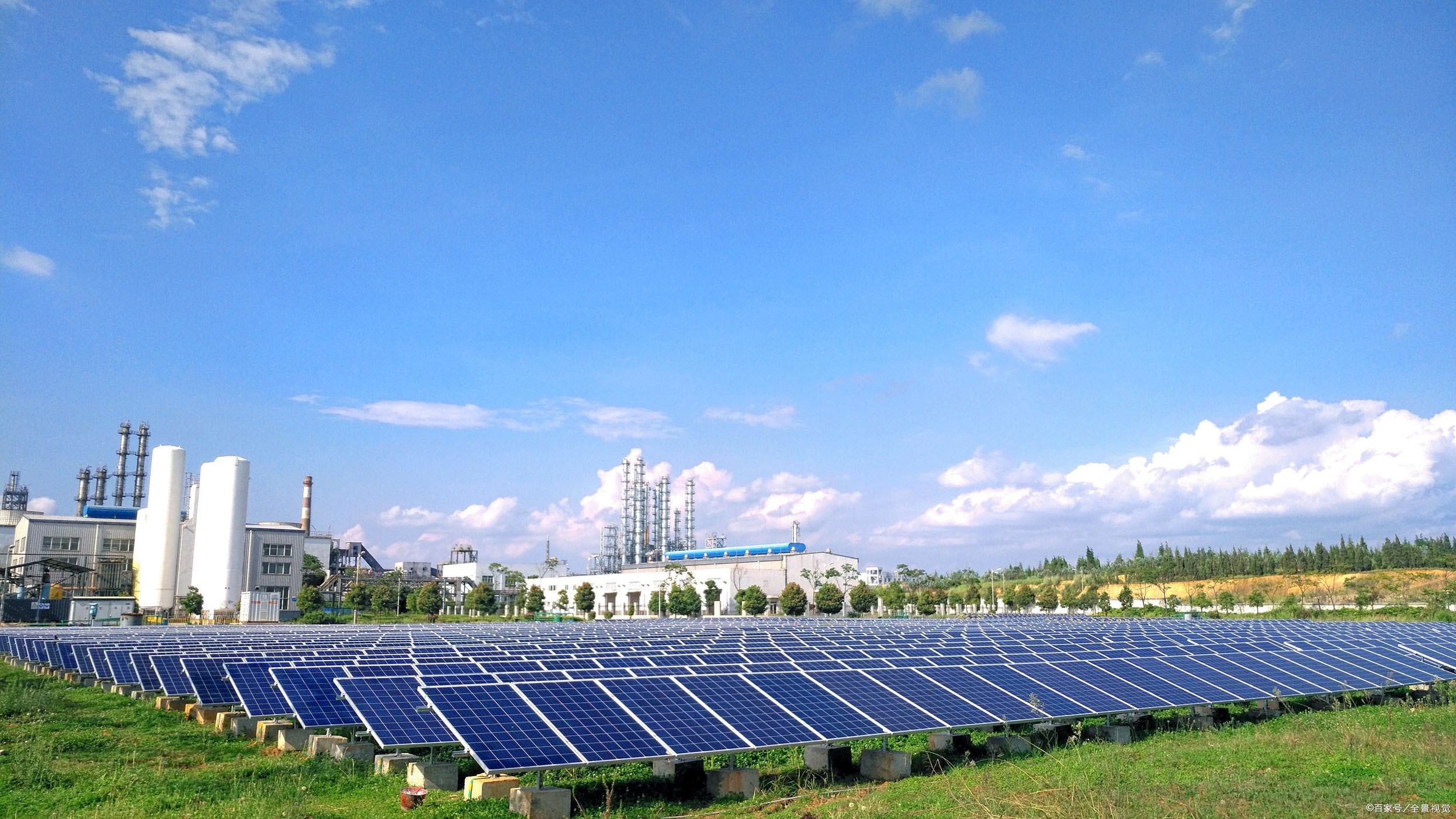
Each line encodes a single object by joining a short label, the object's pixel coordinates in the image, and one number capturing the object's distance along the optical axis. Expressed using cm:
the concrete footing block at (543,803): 1090
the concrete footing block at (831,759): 1378
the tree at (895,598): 9550
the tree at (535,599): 9944
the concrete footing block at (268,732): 1686
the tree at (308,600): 8212
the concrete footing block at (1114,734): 1702
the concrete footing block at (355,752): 1450
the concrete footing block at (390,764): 1380
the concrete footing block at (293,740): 1577
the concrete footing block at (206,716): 1906
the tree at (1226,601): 8250
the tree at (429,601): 8525
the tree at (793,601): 9006
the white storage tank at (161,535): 8431
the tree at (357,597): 8512
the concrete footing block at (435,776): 1269
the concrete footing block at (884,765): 1350
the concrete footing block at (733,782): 1236
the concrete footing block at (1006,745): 1524
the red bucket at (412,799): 1157
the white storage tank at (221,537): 8175
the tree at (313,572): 10181
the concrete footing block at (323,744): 1488
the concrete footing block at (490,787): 1170
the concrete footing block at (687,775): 1247
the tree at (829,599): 8900
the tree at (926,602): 9600
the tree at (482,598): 9006
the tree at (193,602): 7888
